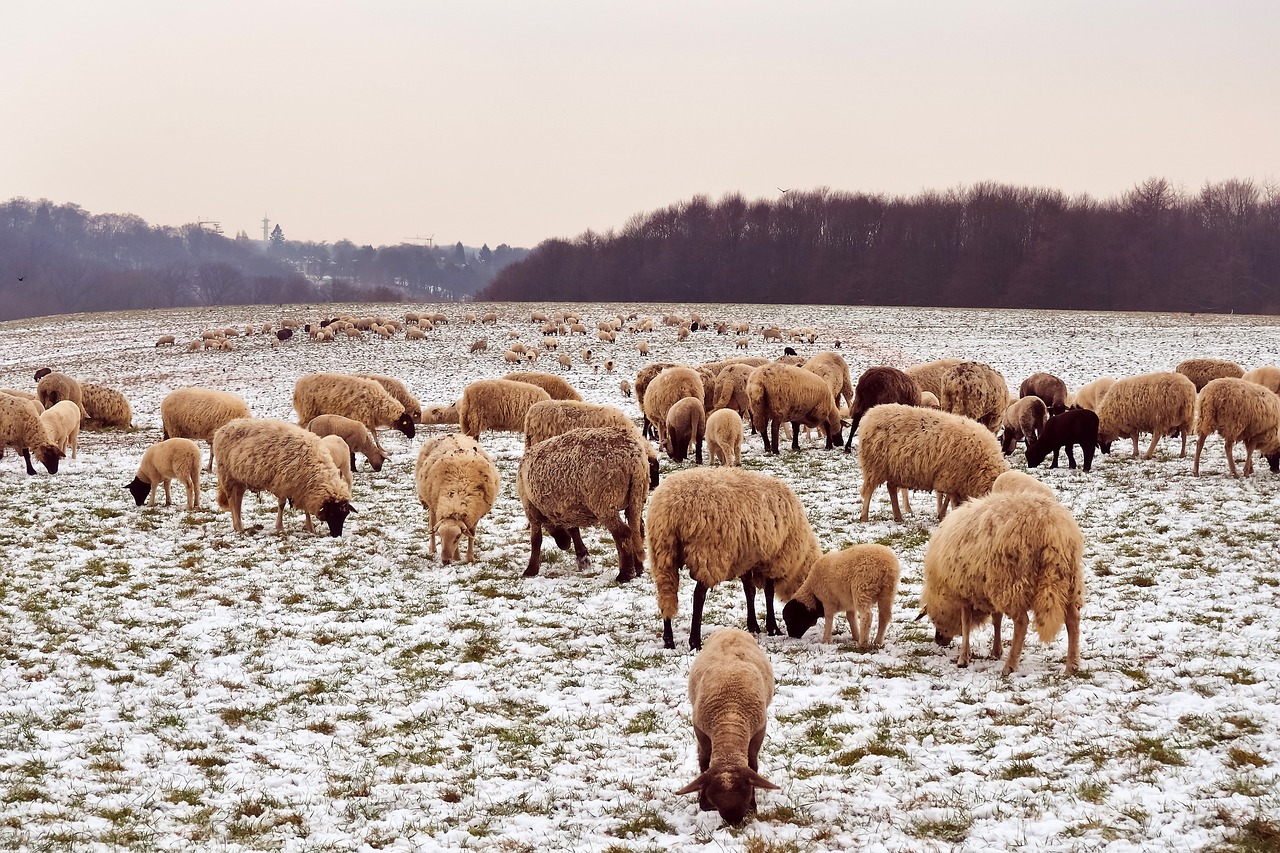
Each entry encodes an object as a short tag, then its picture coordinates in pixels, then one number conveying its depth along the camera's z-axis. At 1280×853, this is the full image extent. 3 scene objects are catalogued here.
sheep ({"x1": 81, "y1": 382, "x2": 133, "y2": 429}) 24.28
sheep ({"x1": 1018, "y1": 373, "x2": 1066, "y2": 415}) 21.07
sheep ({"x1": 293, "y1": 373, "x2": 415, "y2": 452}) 19.53
